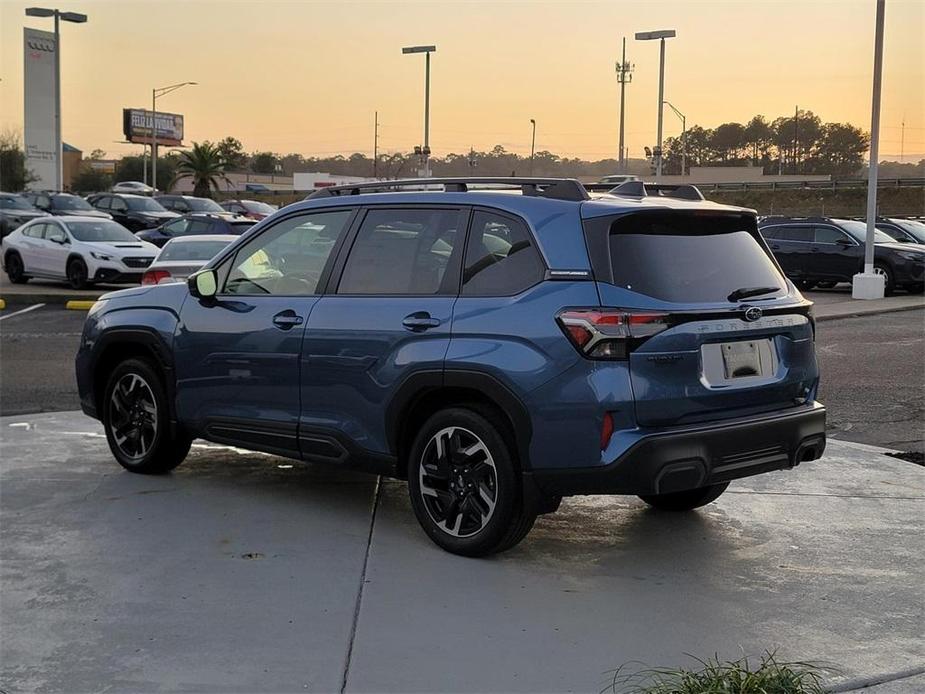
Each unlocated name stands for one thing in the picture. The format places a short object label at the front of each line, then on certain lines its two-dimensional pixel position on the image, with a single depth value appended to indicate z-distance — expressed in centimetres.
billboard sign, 11019
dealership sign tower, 5931
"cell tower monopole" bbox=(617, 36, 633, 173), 5637
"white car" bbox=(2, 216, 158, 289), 2205
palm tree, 7994
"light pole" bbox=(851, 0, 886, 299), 2194
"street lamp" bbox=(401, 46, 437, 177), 4888
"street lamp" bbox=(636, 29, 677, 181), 4519
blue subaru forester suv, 500
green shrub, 374
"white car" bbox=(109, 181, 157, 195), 6739
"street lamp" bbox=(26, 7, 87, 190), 4374
